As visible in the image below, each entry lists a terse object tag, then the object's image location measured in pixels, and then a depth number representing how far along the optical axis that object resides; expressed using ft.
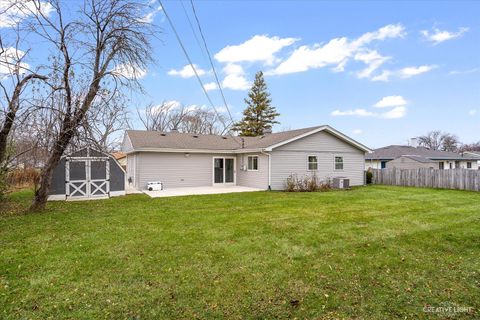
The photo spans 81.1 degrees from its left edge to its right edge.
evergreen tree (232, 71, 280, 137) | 119.03
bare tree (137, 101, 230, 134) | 105.29
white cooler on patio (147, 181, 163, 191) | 47.02
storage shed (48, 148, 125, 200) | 37.06
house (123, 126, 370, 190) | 48.57
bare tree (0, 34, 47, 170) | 24.89
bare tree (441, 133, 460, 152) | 161.79
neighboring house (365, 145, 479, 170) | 83.10
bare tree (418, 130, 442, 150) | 168.25
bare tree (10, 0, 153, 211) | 27.25
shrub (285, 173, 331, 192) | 47.29
